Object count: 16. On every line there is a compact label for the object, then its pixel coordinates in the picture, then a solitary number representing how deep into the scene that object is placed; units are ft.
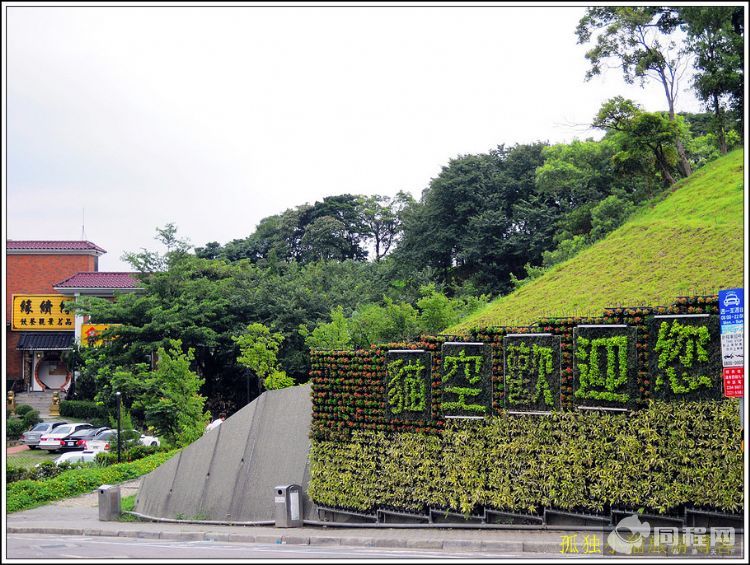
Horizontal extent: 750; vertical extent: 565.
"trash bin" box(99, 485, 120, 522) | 74.64
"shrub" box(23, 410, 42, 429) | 151.74
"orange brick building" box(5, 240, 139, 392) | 184.34
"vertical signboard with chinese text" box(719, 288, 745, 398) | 36.45
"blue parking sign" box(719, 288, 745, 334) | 36.60
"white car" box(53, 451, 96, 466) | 112.57
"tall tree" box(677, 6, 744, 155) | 86.28
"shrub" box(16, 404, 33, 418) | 156.81
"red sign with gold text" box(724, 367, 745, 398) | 36.25
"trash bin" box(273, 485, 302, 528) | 62.39
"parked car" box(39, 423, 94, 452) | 131.85
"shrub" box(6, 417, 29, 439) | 147.23
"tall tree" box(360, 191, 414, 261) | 250.16
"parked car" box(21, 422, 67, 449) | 137.28
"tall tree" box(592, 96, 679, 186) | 103.50
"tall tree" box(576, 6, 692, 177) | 109.09
